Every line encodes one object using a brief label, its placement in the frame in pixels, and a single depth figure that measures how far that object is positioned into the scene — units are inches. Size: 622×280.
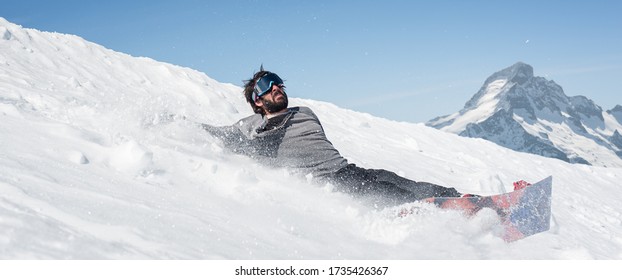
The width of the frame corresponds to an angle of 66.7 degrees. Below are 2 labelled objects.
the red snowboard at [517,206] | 175.9
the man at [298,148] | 184.1
